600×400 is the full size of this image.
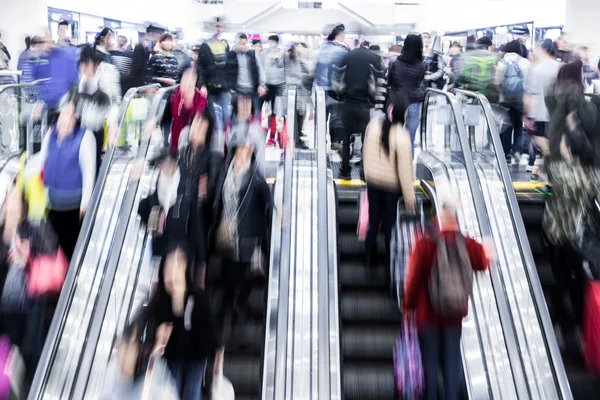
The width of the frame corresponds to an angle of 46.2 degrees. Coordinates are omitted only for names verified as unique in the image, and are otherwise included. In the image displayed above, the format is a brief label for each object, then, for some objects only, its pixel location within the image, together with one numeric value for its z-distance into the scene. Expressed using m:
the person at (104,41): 8.48
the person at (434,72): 10.95
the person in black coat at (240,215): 5.38
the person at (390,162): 5.59
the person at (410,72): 7.43
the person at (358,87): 7.53
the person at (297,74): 10.17
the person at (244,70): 8.85
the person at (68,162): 5.81
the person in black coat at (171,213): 5.17
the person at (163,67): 9.15
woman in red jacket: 4.26
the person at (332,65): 8.50
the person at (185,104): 6.67
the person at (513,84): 8.48
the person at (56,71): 7.76
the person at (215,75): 8.34
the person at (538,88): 7.48
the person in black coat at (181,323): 4.05
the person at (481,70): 8.41
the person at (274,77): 10.34
